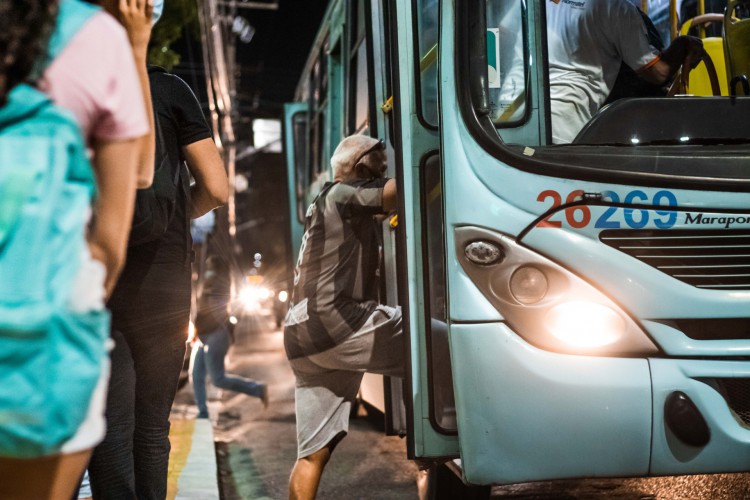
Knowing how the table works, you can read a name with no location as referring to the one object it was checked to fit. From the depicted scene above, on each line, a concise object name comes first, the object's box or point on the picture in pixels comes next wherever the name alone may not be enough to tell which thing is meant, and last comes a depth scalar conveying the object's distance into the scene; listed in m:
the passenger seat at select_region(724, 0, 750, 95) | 3.95
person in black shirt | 2.49
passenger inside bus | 3.70
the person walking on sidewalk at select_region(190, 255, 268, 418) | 7.75
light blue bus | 2.92
